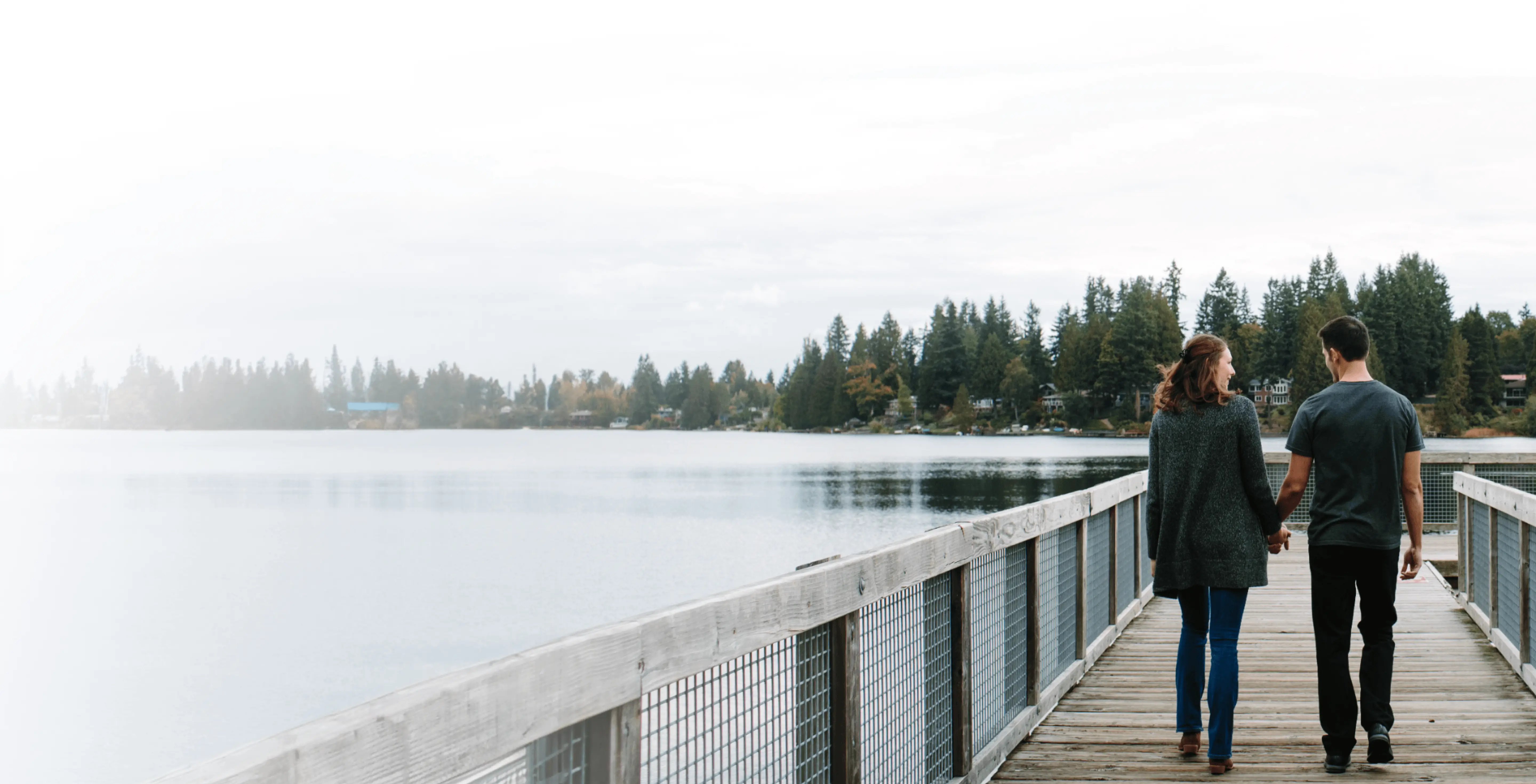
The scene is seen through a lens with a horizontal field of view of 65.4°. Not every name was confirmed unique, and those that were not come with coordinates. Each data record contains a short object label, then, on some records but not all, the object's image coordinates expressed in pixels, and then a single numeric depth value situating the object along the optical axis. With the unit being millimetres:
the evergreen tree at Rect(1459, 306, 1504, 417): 116188
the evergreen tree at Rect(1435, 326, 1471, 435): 110938
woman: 4613
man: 4562
